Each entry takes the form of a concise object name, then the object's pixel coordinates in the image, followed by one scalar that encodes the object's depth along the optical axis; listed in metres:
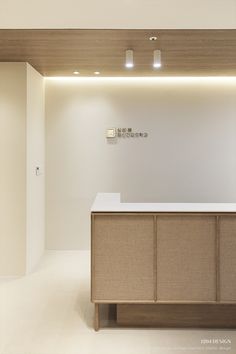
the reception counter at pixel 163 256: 2.80
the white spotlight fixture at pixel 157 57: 3.77
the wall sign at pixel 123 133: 5.37
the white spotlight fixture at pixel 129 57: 3.75
